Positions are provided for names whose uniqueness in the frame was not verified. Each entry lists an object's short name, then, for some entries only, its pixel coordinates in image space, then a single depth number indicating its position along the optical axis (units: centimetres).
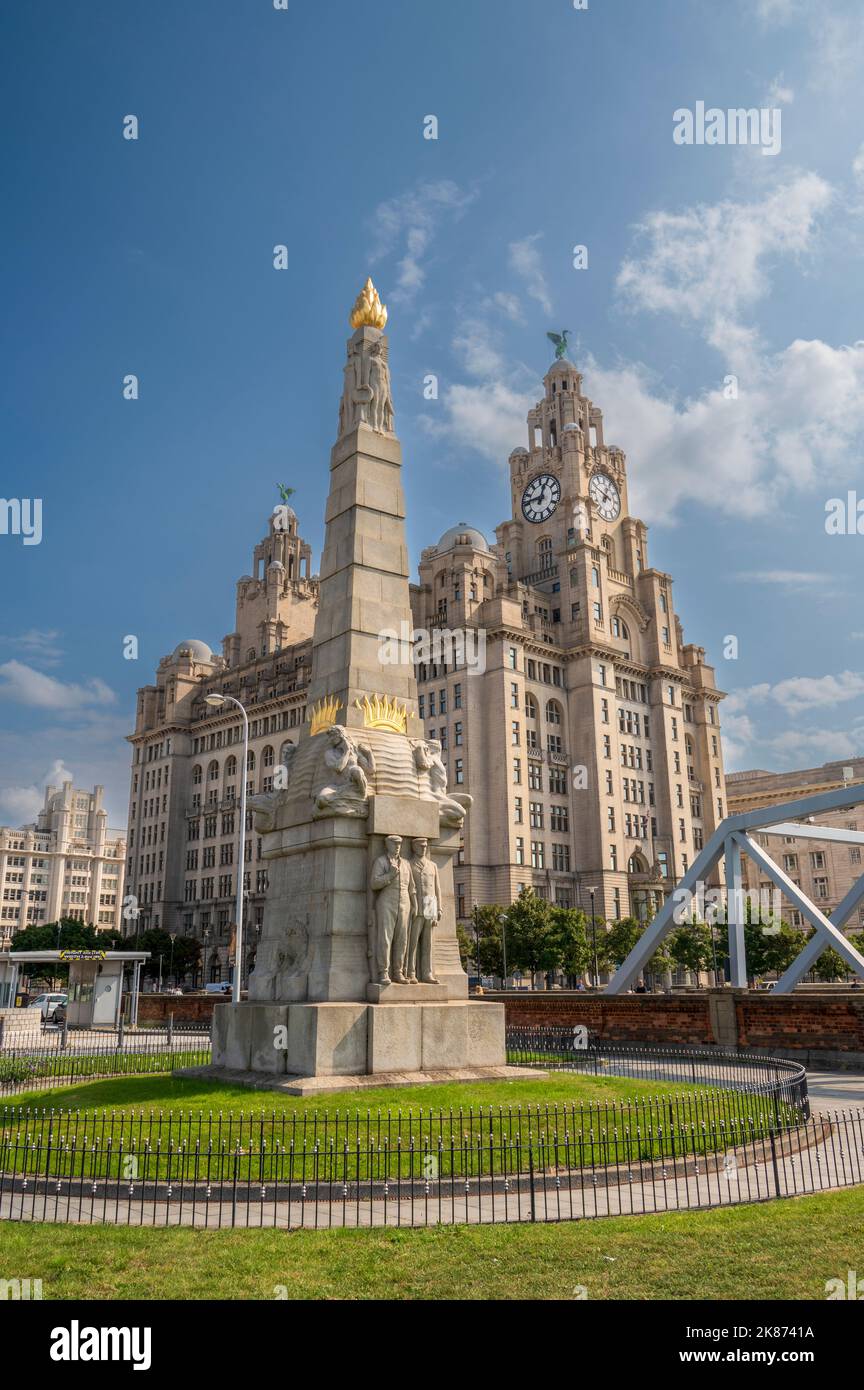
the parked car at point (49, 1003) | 6195
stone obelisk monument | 1677
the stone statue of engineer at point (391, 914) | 1727
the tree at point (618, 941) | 7519
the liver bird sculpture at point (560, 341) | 11238
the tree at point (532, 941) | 7112
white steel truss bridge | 2836
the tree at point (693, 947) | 7262
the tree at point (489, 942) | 7200
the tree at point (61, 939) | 10094
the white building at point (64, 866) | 16950
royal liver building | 8738
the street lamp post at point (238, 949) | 3125
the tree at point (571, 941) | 7200
